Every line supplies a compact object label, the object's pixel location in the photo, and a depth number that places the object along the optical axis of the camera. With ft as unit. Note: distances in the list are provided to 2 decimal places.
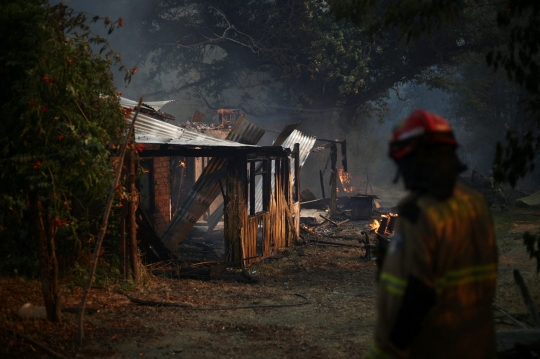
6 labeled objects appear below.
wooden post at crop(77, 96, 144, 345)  20.21
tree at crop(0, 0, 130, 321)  19.54
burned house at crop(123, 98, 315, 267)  38.88
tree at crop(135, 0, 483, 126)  91.81
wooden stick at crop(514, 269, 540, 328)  18.08
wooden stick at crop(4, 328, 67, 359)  19.53
